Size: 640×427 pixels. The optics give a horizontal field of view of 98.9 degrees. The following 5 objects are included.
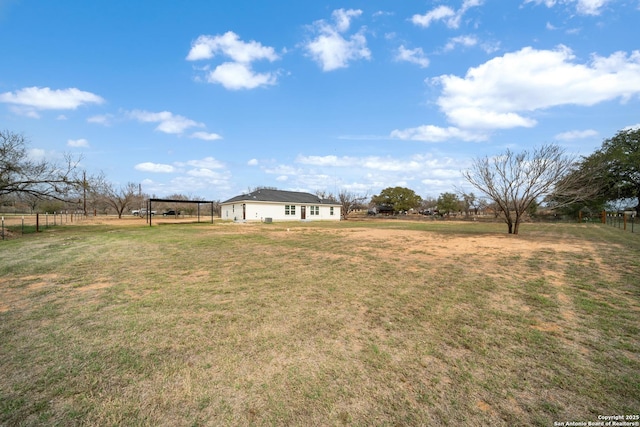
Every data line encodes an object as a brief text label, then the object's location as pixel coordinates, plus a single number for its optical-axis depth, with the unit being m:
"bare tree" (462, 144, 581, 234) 15.01
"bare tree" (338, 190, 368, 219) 44.56
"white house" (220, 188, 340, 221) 31.72
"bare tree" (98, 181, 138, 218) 40.14
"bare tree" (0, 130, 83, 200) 16.03
